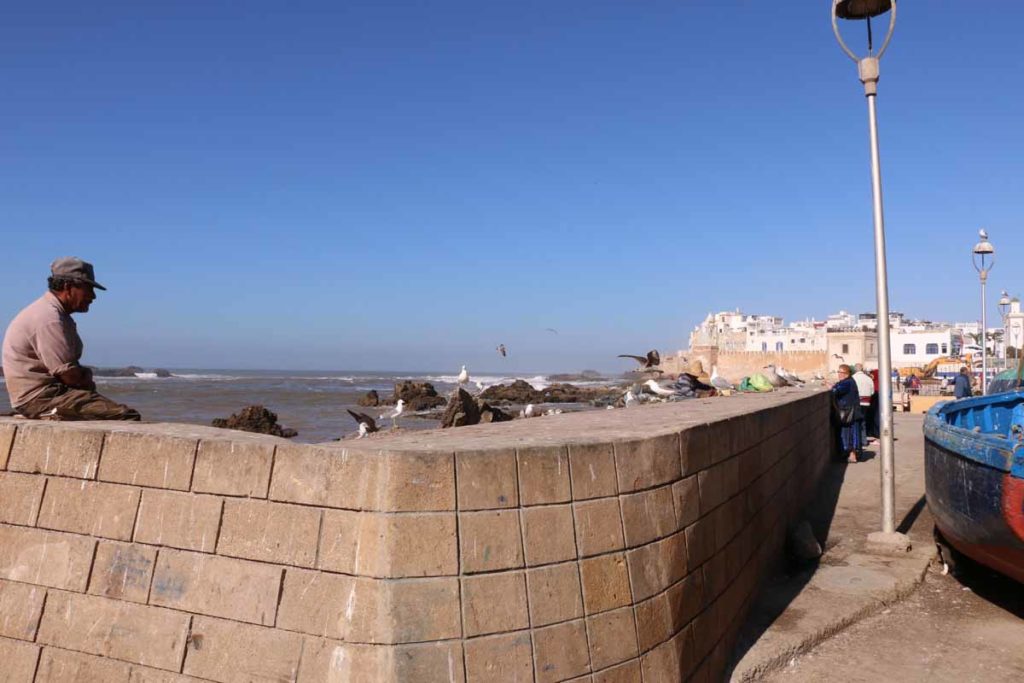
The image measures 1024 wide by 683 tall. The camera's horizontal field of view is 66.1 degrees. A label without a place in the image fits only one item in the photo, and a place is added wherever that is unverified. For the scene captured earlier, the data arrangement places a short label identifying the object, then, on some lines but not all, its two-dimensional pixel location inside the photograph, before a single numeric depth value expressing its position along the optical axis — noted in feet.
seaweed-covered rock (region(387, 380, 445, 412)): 118.93
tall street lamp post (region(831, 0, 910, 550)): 24.25
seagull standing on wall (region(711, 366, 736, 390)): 46.66
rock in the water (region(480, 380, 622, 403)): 150.30
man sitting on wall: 14.98
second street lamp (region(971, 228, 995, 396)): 70.90
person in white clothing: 44.60
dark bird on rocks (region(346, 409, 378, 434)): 42.83
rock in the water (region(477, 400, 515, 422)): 36.47
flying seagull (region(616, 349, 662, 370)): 51.37
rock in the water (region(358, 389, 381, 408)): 129.88
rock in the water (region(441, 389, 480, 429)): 31.76
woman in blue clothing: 42.19
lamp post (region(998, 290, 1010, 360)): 89.30
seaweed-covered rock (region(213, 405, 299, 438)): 68.59
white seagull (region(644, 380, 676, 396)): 39.54
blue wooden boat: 17.31
